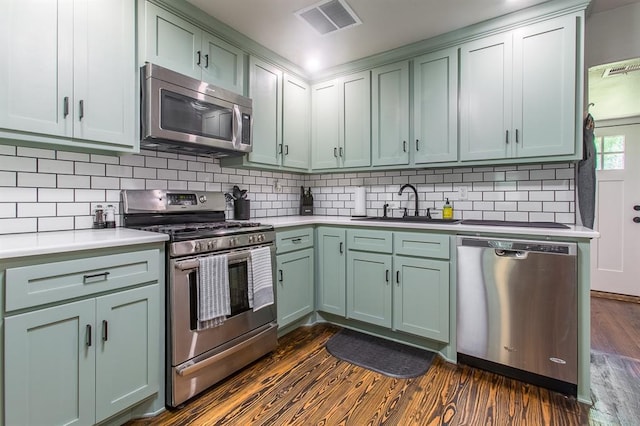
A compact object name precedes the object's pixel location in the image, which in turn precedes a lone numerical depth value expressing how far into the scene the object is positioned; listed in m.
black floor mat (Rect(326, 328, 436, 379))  2.12
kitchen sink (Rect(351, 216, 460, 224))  2.56
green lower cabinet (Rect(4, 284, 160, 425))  1.22
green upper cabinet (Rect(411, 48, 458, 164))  2.51
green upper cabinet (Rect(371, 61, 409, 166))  2.75
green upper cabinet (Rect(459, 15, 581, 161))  2.09
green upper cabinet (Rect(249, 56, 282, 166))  2.65
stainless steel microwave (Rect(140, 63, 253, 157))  1.90
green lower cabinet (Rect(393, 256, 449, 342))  2.23
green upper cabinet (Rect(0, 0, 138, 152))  1.44
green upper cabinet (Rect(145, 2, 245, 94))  1.95
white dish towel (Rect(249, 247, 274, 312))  2.11
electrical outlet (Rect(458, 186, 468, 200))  2.72
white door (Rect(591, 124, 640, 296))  3.63
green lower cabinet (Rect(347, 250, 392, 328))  2.48
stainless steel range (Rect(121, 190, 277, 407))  1.70
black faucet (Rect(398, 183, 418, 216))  2.92
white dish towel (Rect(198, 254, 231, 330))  1.78
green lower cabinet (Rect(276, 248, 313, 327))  2.48
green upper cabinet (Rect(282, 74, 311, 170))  2.98
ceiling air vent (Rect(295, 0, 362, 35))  2.13
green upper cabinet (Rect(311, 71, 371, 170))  2.97
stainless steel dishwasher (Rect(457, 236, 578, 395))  1.82
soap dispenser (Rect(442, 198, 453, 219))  2.73
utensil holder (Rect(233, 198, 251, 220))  2.76
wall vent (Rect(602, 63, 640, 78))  2.51
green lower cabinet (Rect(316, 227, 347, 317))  2.71
